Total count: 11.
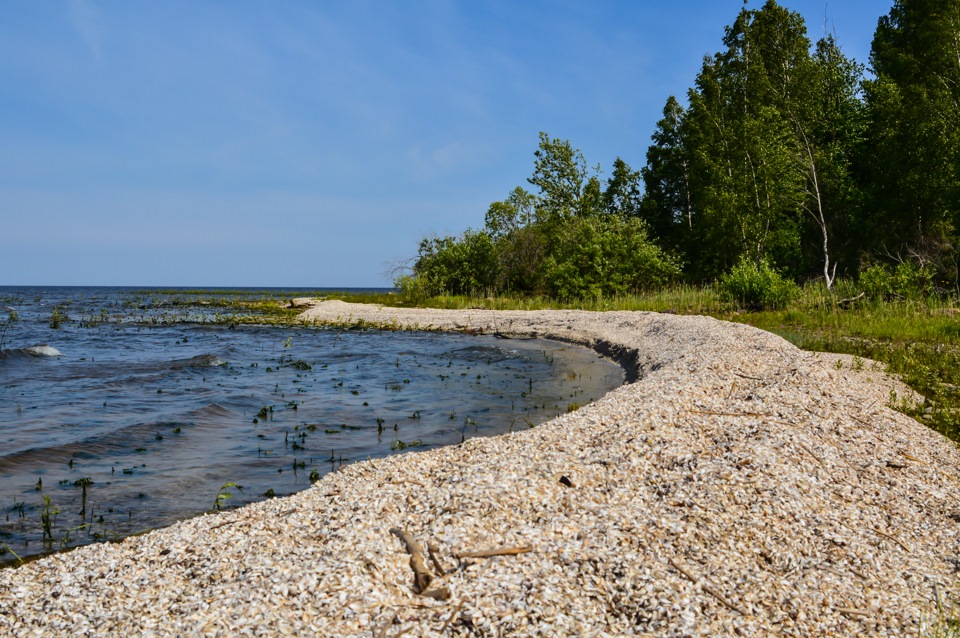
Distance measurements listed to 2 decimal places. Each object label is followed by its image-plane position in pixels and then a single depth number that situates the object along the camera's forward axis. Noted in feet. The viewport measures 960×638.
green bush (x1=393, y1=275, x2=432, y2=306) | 144.46
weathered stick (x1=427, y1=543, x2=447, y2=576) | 14.80
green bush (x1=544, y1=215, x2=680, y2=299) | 120.26
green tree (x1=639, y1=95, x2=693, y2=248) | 161.99
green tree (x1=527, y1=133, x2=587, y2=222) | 157.48
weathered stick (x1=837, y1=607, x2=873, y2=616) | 14.03
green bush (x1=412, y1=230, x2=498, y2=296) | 145.69
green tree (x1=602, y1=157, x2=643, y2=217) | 173.68
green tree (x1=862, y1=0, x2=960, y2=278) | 94.07
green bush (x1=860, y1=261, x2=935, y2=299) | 75.87
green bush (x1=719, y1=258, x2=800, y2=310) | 83.76
